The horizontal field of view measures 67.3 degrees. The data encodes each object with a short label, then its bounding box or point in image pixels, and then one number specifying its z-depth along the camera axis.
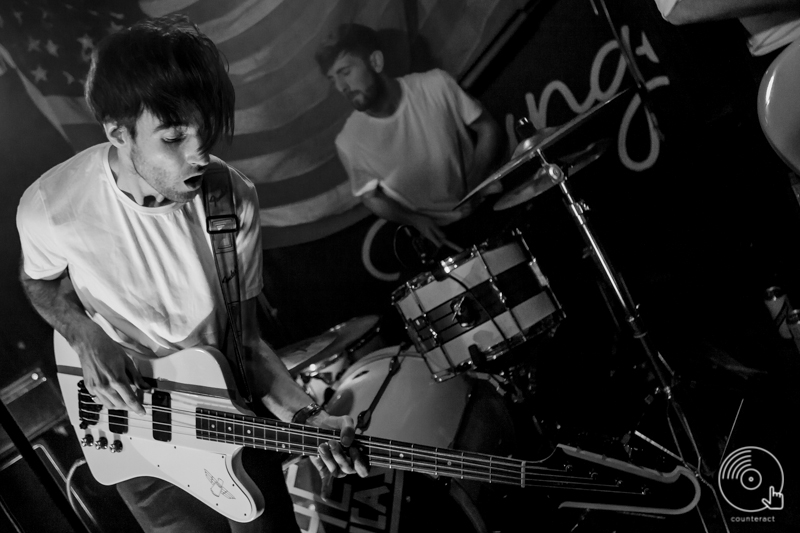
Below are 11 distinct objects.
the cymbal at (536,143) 1.91
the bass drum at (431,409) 2.09
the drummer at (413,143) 2.54
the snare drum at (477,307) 2.12
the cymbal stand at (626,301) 2.13
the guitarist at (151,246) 1.64
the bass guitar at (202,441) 1.64
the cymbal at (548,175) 2.14
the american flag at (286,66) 2.26
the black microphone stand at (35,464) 1.38
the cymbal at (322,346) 2.12
